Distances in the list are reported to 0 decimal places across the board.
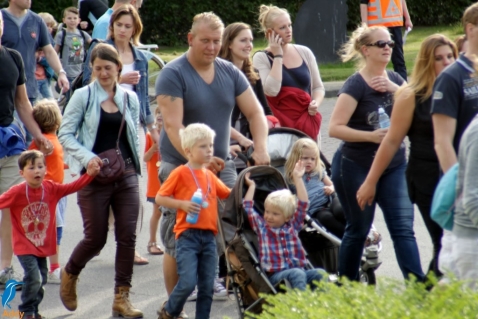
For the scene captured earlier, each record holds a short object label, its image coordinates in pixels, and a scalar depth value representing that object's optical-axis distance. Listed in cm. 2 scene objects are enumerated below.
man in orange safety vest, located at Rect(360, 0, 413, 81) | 3228
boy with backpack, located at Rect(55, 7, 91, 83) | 2908
